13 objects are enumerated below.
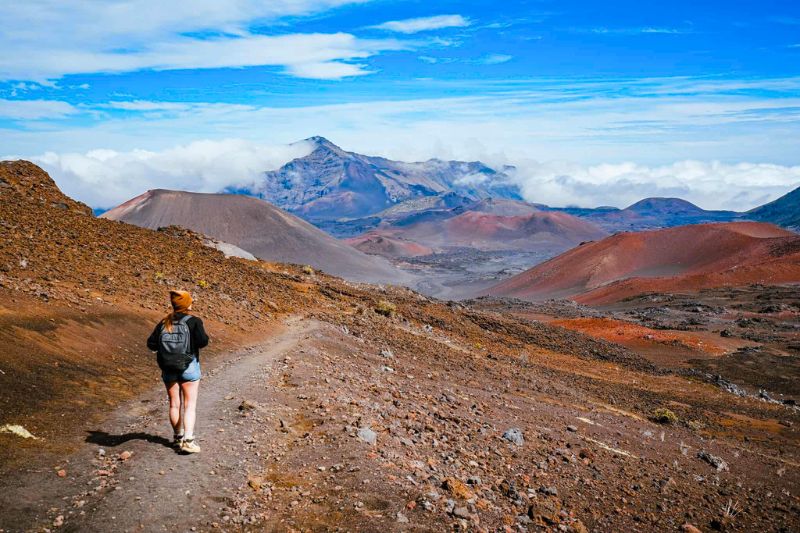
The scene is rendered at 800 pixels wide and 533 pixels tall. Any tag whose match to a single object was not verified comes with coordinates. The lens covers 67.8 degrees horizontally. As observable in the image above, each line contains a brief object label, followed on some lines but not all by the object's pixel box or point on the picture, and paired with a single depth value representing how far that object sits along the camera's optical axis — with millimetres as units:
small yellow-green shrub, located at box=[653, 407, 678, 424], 14438
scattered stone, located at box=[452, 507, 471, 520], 5395
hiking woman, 5957
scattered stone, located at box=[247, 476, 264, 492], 5484
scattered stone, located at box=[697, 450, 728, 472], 10930
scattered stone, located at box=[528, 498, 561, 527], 6156
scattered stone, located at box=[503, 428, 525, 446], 8938
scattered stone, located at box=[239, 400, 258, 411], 7570
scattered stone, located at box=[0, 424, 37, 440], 5645
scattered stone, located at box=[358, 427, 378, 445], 6928
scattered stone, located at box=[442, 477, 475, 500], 5963
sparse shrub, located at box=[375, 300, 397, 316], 19781
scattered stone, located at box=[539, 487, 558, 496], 7105
